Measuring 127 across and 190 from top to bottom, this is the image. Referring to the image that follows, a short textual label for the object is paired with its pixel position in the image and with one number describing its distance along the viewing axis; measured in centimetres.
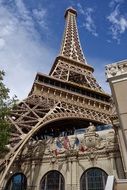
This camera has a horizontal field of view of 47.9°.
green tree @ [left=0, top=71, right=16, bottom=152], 939
